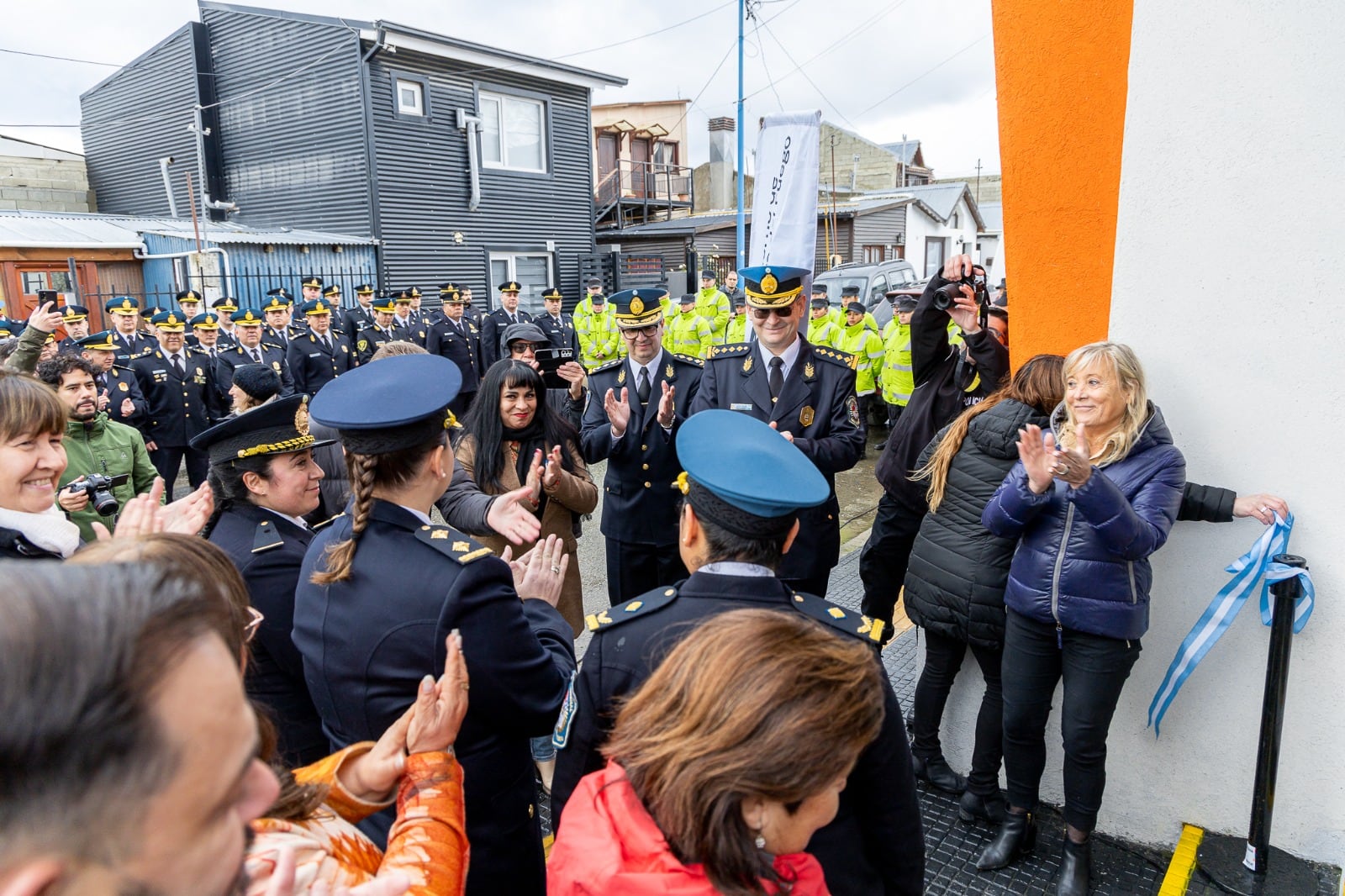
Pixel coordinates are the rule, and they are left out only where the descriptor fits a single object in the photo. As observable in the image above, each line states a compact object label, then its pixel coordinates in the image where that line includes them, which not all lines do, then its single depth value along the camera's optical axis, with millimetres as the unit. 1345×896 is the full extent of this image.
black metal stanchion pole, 2738
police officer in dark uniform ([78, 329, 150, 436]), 7496
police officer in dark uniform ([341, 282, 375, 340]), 12203
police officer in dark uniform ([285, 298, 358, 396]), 10672
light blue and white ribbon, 2727
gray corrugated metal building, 15773
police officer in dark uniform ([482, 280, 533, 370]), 13109
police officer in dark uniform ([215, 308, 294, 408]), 9164
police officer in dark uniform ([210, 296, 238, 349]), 10602
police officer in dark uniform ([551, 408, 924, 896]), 1652
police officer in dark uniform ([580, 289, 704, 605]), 3949
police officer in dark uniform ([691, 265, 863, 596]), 3750
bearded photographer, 4922
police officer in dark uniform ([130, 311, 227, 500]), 8297
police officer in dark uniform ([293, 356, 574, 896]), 1801
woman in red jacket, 1132
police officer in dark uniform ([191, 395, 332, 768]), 2234
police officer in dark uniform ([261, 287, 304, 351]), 10820
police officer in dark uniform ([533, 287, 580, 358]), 12945
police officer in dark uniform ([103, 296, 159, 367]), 8734
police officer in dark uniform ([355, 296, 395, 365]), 11797
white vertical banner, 5633
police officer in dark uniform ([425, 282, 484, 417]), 12367
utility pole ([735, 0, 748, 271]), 11805
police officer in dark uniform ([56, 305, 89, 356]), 9102
